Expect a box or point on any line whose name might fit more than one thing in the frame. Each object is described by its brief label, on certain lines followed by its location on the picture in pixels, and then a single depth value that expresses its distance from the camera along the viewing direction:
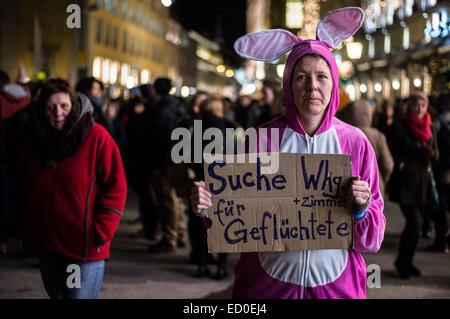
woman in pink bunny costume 3.12
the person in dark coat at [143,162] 9.78
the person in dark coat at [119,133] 10.95
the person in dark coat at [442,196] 9.38
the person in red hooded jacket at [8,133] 8.65
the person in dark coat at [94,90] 7.52
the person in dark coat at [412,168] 7.94
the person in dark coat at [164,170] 9.54
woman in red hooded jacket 4.40
